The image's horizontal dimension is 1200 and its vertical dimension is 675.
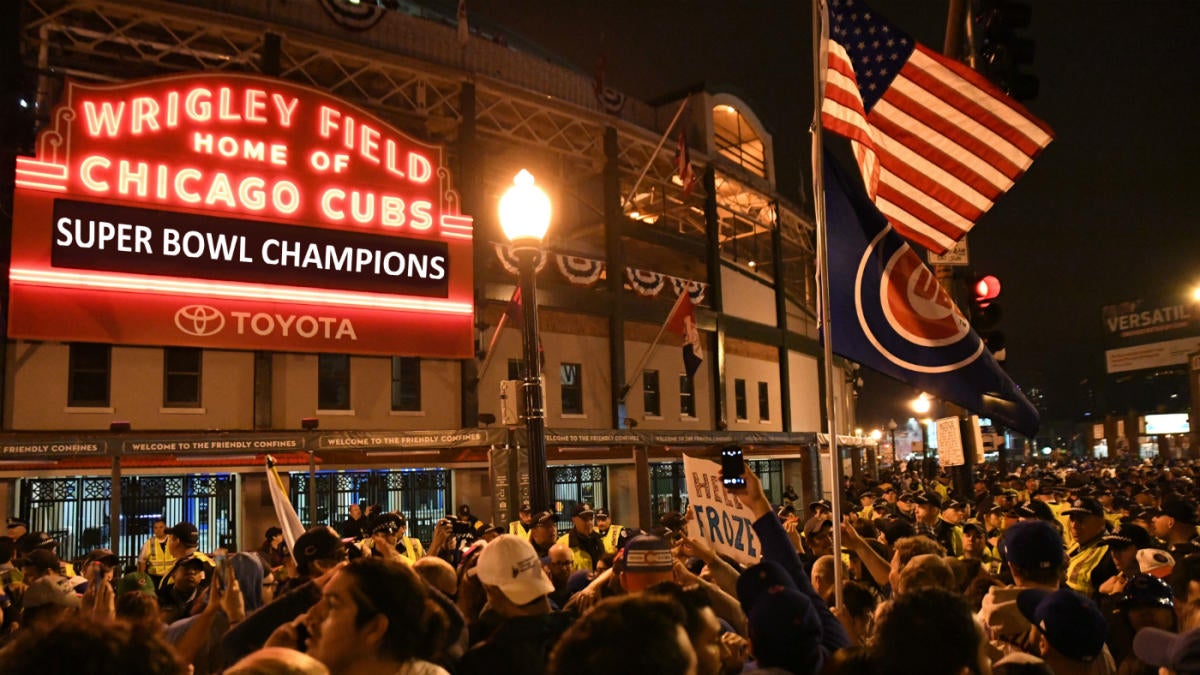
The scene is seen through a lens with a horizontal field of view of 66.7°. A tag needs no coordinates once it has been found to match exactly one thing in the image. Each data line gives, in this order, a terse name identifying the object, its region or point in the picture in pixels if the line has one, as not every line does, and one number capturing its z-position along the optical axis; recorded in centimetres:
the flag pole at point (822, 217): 536
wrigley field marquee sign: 1880
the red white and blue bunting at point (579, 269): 2752
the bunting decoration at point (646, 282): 2991
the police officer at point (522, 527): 1254
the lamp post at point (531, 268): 978
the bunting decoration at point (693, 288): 3144
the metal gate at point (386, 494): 2328
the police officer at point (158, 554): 1389
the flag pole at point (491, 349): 2170
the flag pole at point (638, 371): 2492
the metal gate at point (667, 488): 3116
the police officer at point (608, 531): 1218
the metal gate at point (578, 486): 2869
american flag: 743
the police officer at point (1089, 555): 713
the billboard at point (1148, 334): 7181
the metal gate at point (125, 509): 1948
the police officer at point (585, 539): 1048
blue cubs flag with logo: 673
